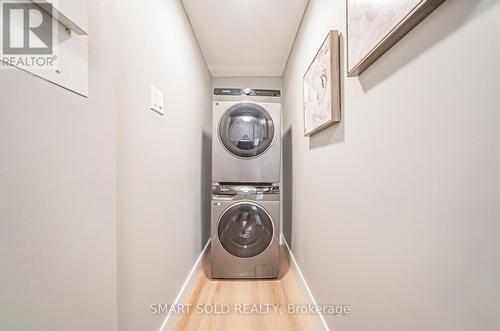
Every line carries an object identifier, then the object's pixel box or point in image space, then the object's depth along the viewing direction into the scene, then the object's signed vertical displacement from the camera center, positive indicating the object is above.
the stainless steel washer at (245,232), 1.90 -0.63
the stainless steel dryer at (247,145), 1.94 +0.20
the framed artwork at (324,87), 1.00 +0.44
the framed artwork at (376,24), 0.50 +0.41
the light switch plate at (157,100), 1.09 +0.37
